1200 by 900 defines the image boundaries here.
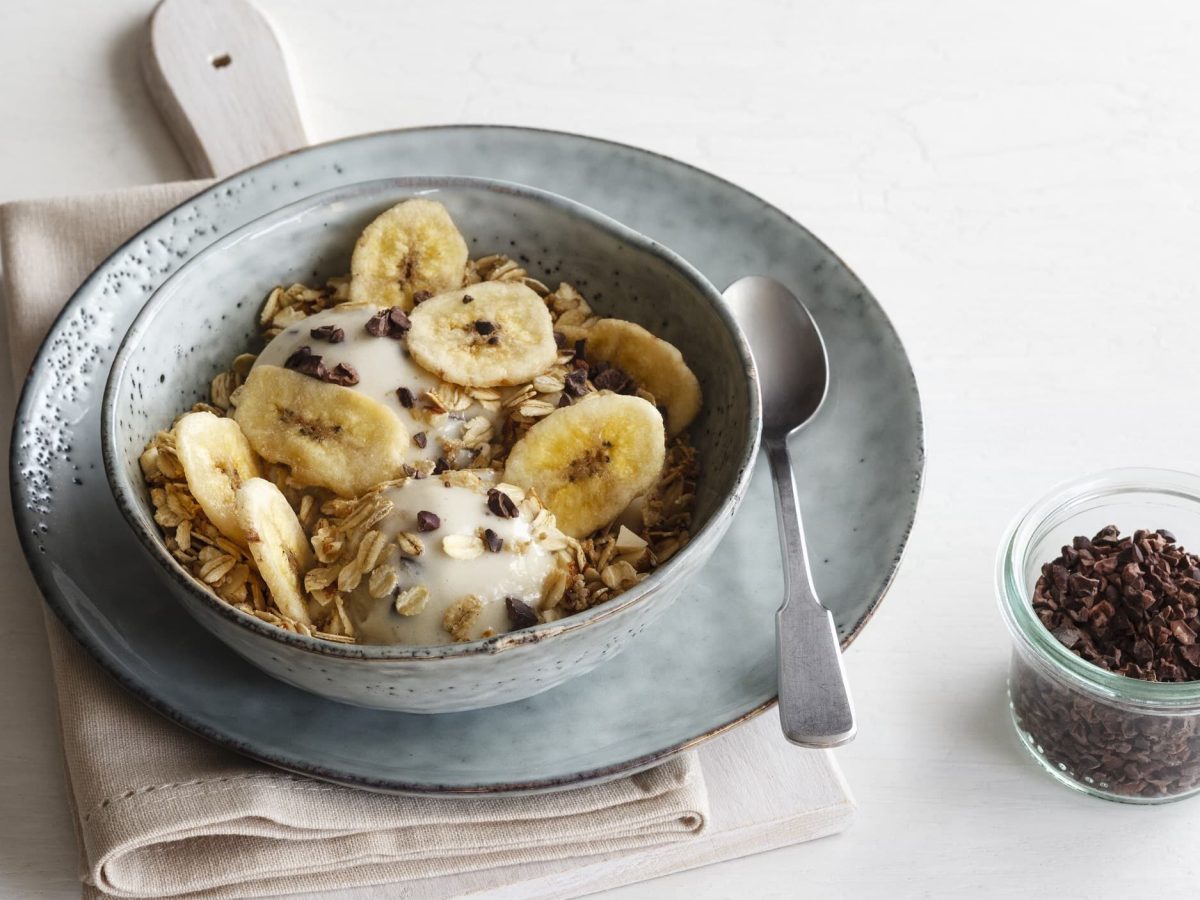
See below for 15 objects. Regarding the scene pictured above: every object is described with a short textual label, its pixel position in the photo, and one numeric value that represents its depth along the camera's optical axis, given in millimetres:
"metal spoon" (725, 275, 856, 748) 720
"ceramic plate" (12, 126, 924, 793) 725
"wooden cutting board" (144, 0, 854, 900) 727
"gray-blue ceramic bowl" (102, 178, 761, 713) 696
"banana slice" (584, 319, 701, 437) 774
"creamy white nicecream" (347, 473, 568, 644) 721
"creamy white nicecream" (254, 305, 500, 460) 761
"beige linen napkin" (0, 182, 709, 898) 712
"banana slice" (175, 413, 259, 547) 729
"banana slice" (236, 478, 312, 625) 714
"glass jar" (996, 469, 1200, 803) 730
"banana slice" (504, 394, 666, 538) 751
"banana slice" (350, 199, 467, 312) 791
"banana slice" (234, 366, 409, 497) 751
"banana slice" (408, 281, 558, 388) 766
